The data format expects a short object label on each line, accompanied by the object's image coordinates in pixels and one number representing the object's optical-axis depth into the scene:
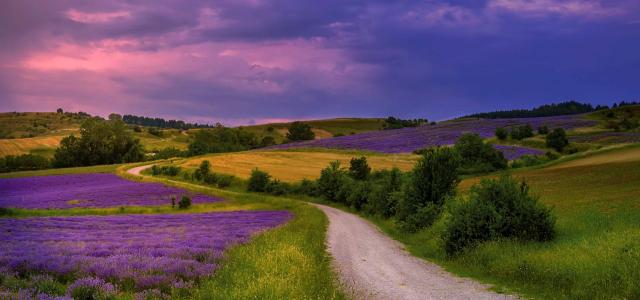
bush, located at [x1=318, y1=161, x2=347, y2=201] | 61.59
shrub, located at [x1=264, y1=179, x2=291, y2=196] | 66.44
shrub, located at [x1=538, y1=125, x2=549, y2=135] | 92.40
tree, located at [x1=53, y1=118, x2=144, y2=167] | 129.12
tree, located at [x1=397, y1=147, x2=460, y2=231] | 32.59
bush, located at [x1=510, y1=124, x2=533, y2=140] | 91.25
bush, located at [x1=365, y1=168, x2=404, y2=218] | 42.19
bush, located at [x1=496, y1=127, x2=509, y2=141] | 92.69
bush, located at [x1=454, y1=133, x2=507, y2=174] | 68.25
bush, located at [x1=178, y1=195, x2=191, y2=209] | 49.91
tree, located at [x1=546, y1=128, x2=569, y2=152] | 79.56
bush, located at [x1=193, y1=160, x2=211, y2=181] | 76.25
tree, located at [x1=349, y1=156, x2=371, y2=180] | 66.38
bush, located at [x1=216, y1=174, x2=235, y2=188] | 72.94
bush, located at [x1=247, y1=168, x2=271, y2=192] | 67.81
